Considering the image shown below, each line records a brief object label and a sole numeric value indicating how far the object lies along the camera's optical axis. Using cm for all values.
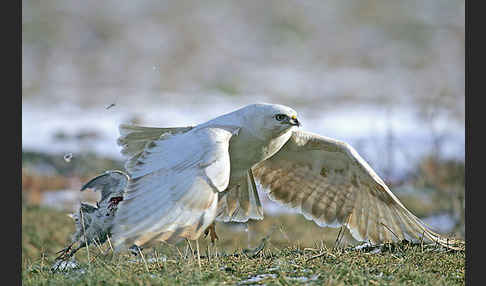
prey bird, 1089
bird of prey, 815
